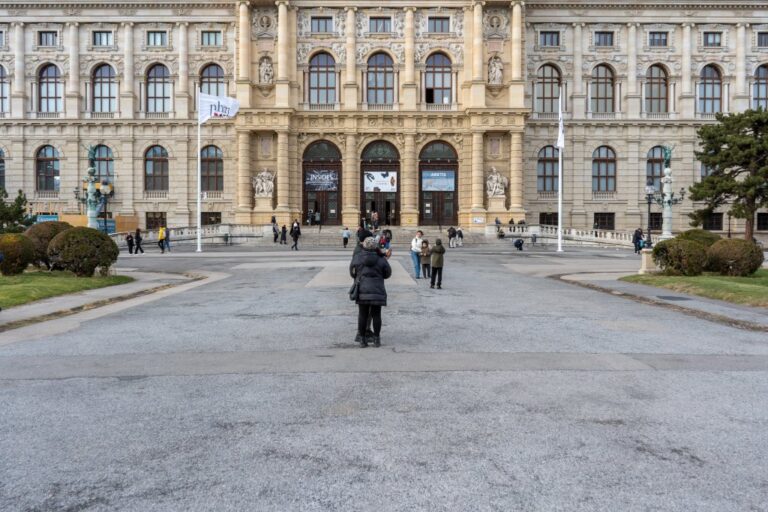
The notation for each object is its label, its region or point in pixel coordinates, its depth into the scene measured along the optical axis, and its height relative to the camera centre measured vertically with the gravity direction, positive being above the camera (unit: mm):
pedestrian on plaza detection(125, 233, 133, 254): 39875 -311
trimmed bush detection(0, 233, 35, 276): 21547 -623
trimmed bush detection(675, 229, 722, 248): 24816 -100
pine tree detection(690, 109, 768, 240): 41875 +5203
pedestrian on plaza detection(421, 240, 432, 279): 22531 -790
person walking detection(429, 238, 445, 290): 18922 -899
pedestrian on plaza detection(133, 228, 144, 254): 40250 -385
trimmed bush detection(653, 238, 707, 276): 22531 -835
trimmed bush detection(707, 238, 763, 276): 23094 -875
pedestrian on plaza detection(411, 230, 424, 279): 23289 -682
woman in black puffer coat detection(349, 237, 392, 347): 9695 -797
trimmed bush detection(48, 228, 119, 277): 21469 -554
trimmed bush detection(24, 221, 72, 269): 23672 +22
